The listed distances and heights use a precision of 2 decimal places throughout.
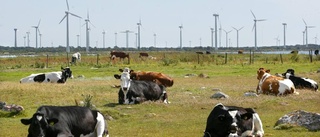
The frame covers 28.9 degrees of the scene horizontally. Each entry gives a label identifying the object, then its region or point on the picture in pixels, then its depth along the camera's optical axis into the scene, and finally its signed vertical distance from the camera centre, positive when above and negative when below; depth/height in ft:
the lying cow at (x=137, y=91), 76.07 -4.86
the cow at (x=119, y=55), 250.16 -1.04
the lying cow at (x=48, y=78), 112.16 -4.60
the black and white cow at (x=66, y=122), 38.04 -4.59
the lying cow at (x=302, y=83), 92.44 -4.63
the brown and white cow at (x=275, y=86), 82.84 -4.58
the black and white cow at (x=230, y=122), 41.14 -4.76
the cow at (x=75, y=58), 209.87 -1.95
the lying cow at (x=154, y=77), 97.19 -3.94
